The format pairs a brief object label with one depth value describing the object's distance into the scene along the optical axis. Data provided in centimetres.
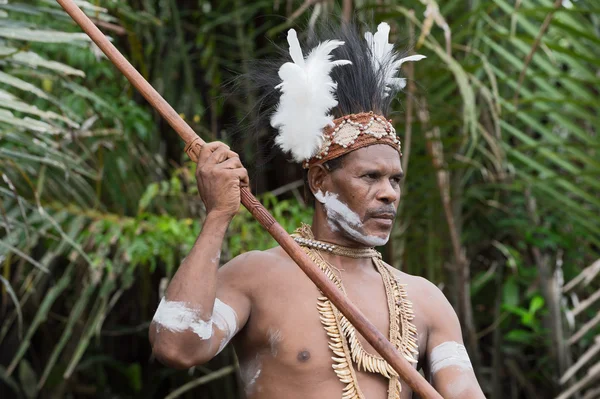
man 470
